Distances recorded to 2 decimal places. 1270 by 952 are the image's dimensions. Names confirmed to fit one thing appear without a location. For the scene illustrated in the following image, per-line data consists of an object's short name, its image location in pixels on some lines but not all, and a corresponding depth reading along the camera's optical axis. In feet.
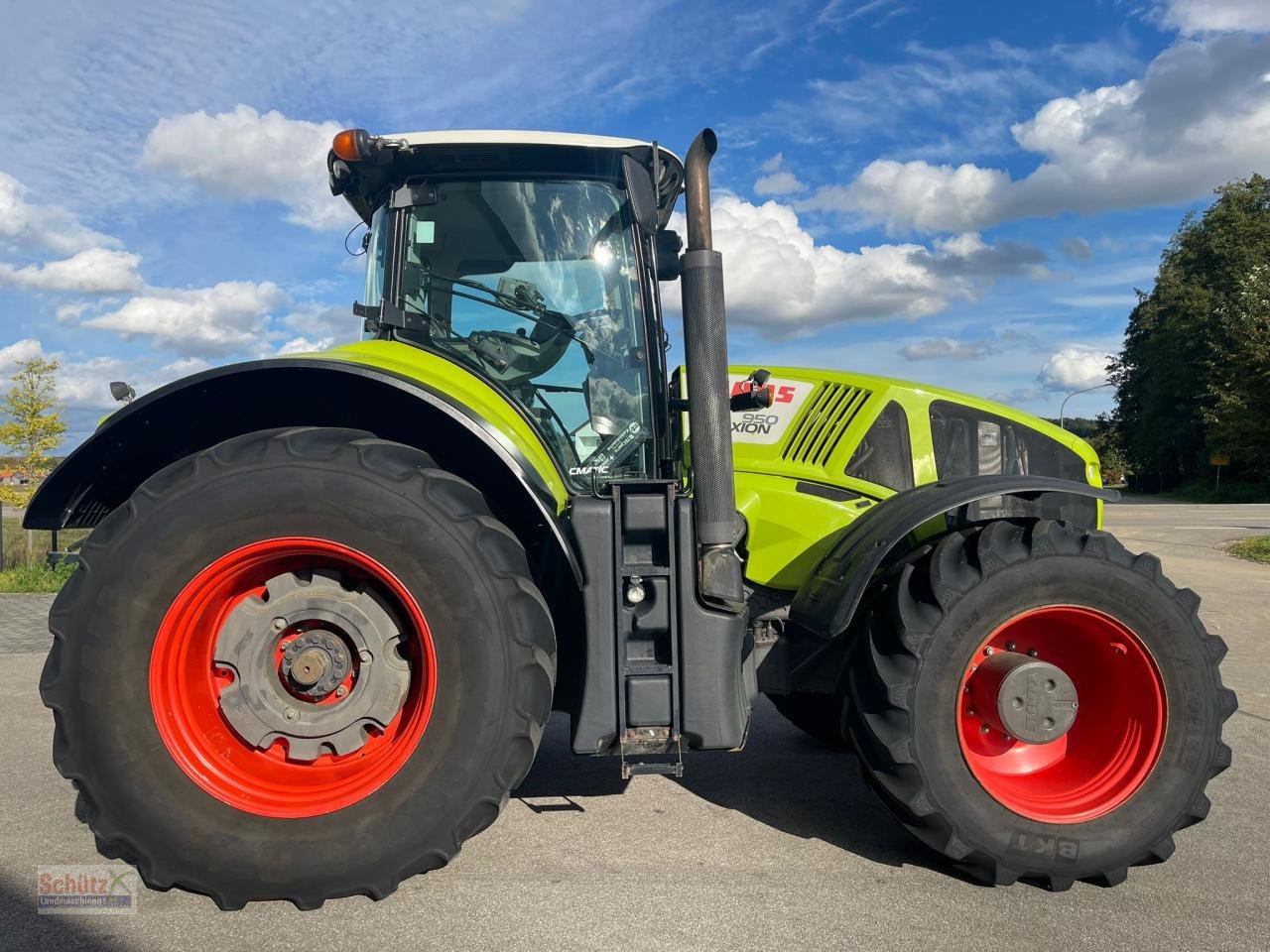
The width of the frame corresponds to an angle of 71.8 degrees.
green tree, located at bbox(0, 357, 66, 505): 56.24
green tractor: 8.03
